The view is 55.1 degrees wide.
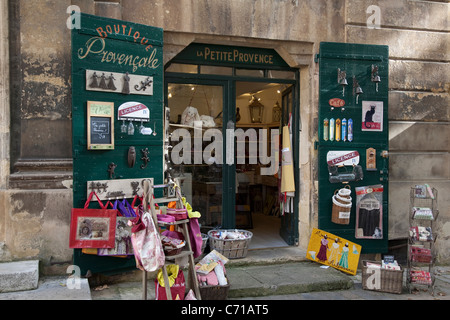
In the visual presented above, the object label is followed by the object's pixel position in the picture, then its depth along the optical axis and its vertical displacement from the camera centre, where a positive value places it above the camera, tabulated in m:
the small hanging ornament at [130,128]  5.30 +0.33
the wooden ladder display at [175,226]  4.16 -0.79
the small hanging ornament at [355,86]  6.41 +1.01
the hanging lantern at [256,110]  7.10 +0.73
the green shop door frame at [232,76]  6.28 +1.17
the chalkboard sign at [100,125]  4.99 +0.35
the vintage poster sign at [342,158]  6.38 -0.06
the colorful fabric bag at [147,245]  4.00 -0.84
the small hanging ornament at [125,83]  5.25 +0.87
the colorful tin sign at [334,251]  6.16 -1.41
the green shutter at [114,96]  4.97 +0.71
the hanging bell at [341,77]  6.34 +1.13
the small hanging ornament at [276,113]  7.15 +0.69
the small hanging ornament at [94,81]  5.03 +0.86
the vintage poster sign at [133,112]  5.24 +0.53
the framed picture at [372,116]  6.46 +0.57
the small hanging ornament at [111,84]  5.15 +0.85
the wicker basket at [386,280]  5.44 -1.61
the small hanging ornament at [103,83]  5.09 +0.85
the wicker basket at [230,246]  5.98 -1.29
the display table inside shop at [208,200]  6.53 -0.70
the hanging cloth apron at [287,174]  6.71 -0.32
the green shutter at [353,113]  6.35 +0.61
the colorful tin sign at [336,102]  6.35 +0.76
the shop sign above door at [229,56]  6.27 +1.48
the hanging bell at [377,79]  6.39 +1.11
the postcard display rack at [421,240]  5.58 -1.16
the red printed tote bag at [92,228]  4.89 -0.84
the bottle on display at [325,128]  6.34 +0.38
